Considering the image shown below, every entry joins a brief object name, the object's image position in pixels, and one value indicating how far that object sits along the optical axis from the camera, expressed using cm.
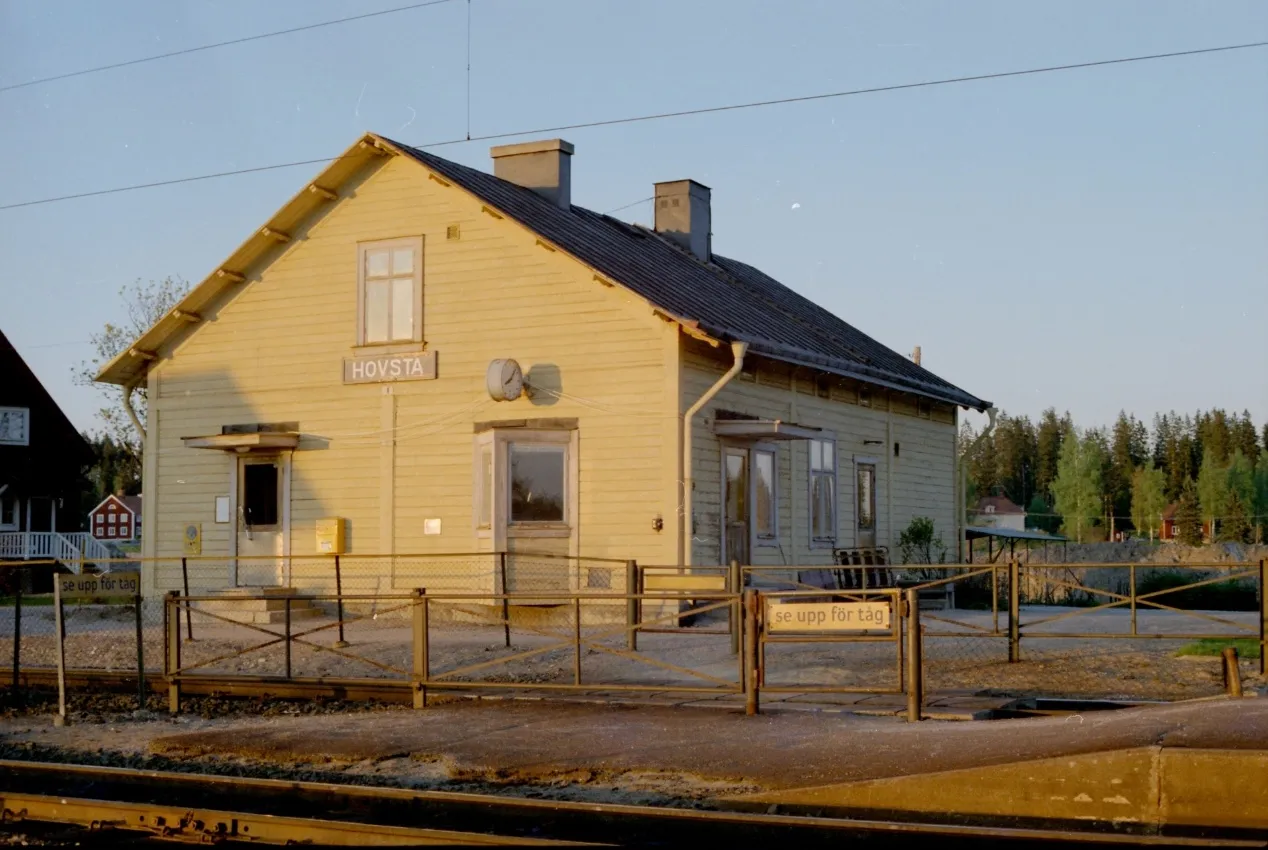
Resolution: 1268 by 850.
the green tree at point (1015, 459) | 13625
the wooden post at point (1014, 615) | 1574
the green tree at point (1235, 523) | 9906
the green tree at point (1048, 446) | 13275
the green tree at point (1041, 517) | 11714
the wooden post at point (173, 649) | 1452
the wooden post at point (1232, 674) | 1295
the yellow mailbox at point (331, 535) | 2264
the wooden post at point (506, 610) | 1450
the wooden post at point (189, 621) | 1857
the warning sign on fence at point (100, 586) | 1433
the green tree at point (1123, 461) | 12550
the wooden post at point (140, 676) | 1469
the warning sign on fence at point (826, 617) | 1212
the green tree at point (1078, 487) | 11181
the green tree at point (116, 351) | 4966
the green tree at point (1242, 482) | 10806
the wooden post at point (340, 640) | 1628
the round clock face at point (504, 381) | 2103
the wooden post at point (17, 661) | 1545
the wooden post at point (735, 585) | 1628
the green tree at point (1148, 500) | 11202
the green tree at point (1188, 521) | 9769
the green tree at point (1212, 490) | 10656
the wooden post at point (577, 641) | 1316
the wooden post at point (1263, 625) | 1487
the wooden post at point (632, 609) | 1623
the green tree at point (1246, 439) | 12331
